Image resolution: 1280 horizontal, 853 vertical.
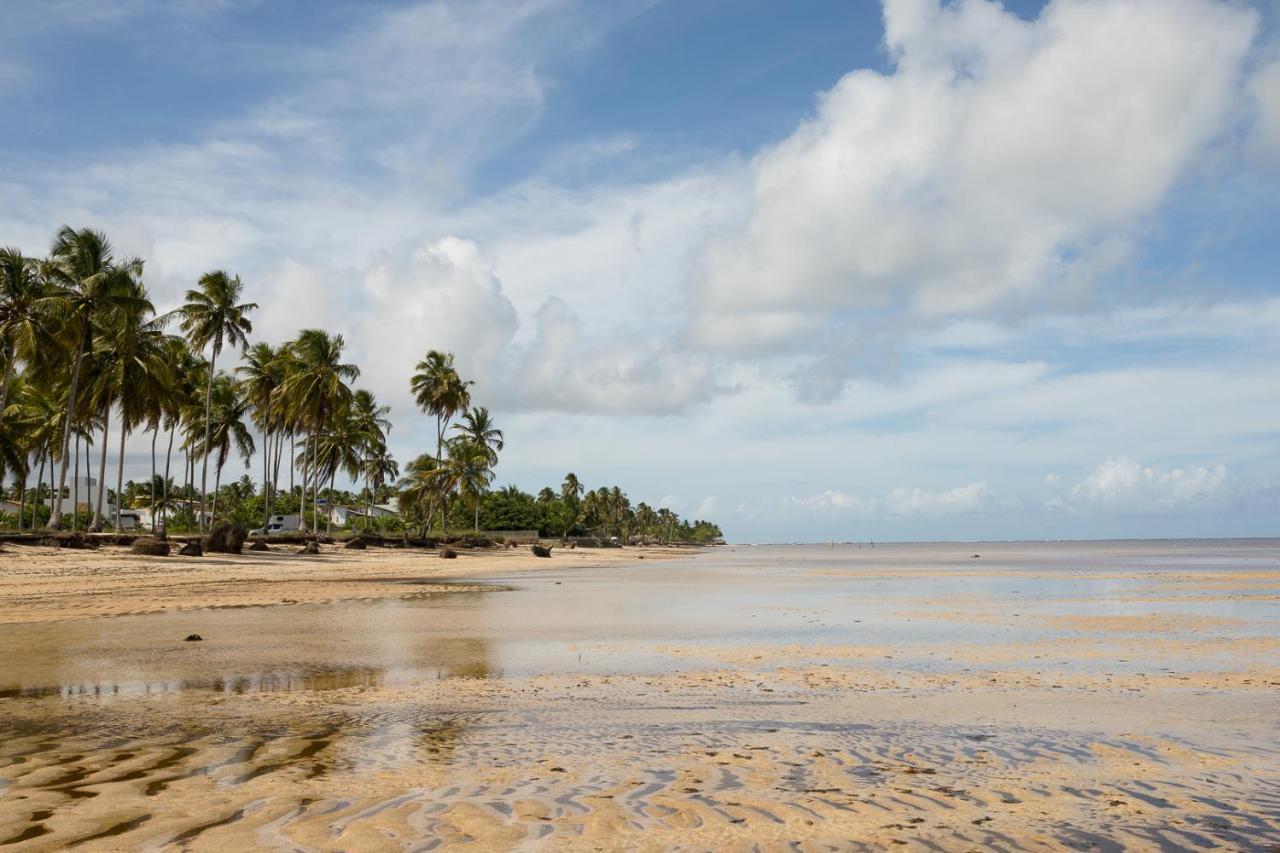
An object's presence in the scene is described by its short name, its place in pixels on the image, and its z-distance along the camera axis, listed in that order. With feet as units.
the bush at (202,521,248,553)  145.38
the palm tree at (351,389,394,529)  277.64
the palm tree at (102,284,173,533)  151.53
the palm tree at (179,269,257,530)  181.78
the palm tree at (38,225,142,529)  137.90
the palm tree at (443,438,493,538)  264.31
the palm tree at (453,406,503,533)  291.38
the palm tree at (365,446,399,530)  323.57
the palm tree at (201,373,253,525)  234.79
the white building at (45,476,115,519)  345.92
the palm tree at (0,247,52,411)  126.21
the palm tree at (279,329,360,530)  201.77
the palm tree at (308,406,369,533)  264.11
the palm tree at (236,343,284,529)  211.61
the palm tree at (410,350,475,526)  269.03
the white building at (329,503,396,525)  409.28
